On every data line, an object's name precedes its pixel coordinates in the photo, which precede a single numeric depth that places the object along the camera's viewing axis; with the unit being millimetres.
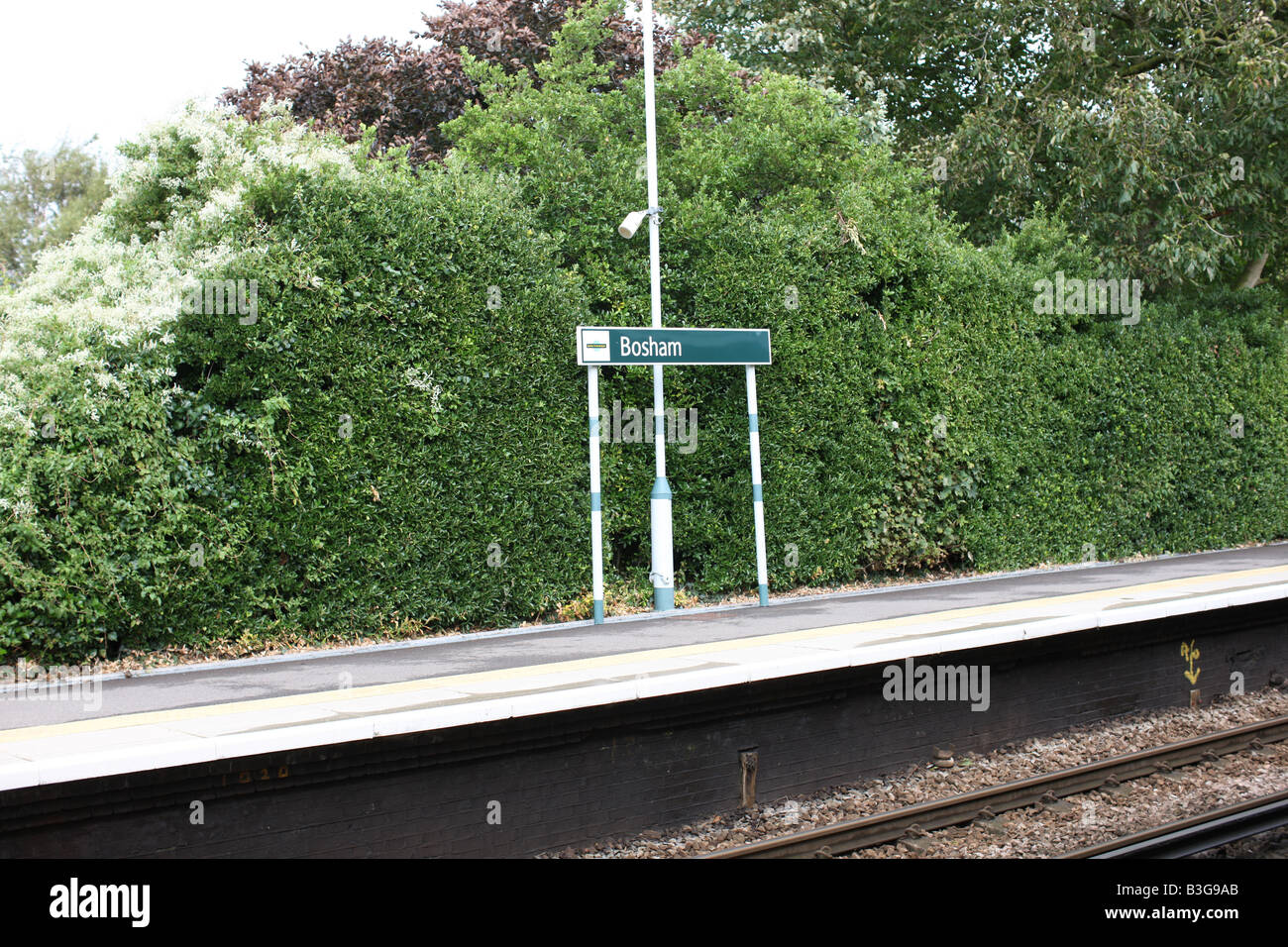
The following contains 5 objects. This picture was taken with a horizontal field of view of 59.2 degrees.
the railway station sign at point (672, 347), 11680
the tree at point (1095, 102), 17359
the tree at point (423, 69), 21422
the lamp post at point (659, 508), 12383
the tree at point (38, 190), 40125
